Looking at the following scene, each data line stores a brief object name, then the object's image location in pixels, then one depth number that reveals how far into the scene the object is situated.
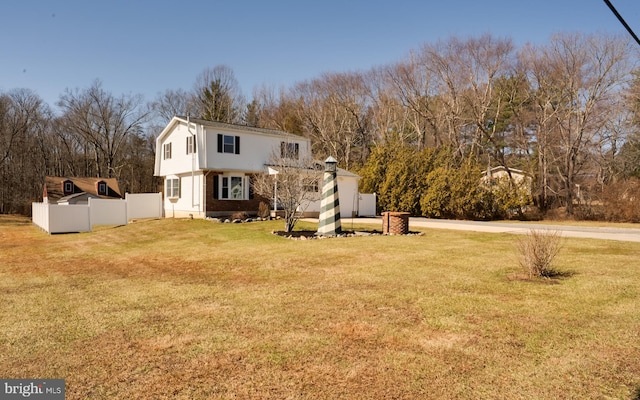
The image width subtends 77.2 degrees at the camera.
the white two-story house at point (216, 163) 21.92
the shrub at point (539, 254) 7.00
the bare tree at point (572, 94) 24.09
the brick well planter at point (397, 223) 14.52
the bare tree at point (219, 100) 39.91
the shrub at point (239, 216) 20.89
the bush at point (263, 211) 21.85
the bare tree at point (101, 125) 40.12
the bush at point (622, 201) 20.97
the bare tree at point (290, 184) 15.81
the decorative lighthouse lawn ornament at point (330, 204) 14.24
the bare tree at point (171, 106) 42.75
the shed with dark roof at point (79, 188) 33.28
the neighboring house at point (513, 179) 24.56
